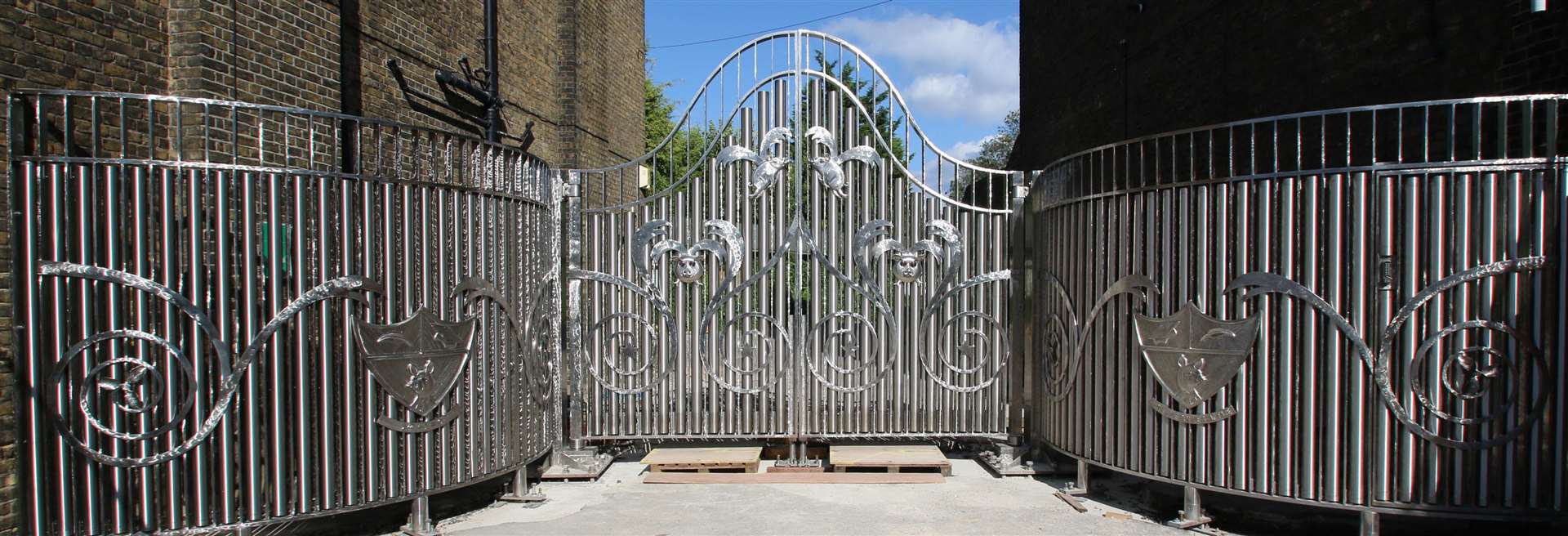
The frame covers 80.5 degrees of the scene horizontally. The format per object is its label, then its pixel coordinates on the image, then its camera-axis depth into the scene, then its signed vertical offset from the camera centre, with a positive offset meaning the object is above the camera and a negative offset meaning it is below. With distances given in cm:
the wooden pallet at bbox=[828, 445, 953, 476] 745 -172
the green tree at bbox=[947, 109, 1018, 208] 6438 +724
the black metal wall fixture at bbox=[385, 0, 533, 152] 1012 +176
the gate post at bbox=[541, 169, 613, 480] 747 -82
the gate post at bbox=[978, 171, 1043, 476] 780 -116
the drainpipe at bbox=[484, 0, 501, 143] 1090 +208
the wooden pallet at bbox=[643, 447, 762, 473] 750 -173
